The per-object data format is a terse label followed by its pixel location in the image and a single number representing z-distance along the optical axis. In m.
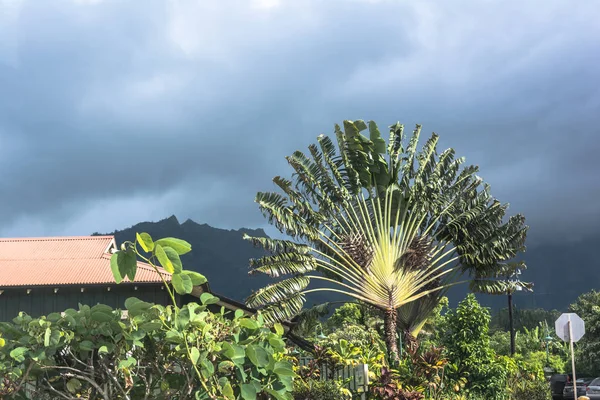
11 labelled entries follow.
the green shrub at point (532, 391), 20.50
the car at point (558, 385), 27.75
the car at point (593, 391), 26.22
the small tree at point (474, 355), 19.09
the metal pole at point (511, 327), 32.99
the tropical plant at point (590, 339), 36.34
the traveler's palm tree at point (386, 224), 21.30
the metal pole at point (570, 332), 15.91
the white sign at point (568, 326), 16.39
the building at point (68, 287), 19.03
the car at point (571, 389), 26.24
